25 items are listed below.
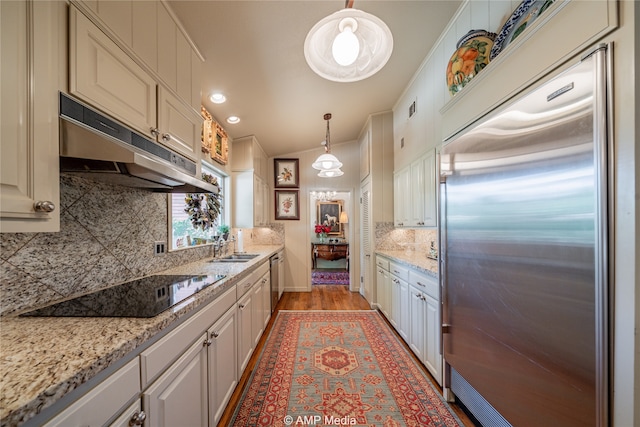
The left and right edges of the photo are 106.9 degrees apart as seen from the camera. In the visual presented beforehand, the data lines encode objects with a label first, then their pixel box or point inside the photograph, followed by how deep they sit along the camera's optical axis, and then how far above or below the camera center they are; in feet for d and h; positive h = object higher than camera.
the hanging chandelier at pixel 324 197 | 22.88 +1.54
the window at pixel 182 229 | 6.84 -0.53
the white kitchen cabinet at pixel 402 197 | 9.58 +0.63
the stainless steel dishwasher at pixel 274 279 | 10.76 -3.16
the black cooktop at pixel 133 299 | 3.15 -1.36
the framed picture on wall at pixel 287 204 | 15.29 +0.54
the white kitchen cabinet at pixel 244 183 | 11.73 +1.48
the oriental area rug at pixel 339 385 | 5.22 -4.56
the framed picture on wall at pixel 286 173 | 15.44 +2.57
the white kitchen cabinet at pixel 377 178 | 11.73 +1.69
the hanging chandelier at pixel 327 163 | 8.76 +1.85
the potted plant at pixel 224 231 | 9.91 -0.77
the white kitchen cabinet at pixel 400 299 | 8.05 -3.16
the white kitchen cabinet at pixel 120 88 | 3.02 +1.98
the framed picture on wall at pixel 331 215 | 24.07 -0.29
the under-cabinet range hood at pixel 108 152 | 2.84 +0.83
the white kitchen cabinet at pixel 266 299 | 8.93 -3.47
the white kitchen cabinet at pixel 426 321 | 6.00 -3.05
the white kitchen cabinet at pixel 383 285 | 10.04 -3.31
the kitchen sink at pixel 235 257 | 8.54 -1.79
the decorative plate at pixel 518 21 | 3.65 +3.15
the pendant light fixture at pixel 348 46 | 3.18 +2.40
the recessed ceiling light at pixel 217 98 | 7.98 +3.95
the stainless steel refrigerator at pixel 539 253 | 2.44 -0.55
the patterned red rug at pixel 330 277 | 17.93 -5.39
